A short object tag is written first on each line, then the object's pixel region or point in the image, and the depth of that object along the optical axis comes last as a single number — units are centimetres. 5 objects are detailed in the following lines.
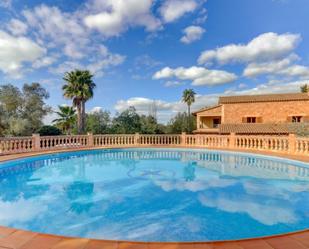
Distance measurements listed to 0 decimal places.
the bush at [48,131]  1922
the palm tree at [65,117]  2569
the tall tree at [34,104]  2750
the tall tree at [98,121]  2514
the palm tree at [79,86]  2267
